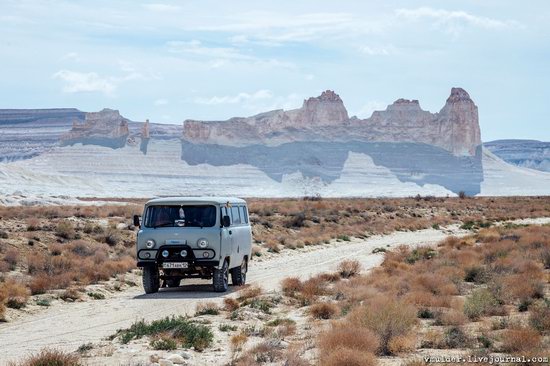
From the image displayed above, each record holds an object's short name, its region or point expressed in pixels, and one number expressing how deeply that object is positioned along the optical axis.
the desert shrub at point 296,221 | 45.28
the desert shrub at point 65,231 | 30.70
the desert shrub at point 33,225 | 32.19
